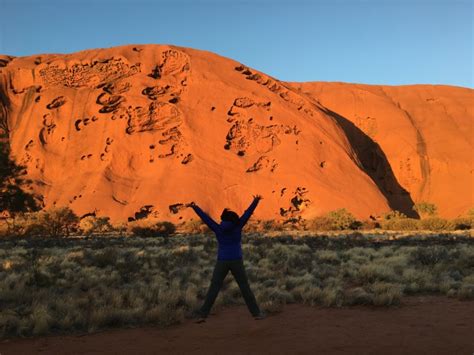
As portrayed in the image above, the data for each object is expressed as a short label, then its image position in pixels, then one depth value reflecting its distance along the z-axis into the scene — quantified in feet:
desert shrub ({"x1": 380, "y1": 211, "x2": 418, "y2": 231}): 119.03
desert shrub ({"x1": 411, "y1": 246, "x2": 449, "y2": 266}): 46.26
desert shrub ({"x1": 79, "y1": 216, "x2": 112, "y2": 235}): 113.91
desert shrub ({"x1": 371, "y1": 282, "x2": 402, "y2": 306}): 28.17
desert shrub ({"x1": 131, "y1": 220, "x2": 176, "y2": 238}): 102.38
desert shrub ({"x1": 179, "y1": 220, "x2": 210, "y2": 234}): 111.75
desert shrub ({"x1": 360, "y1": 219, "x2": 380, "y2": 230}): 126.41
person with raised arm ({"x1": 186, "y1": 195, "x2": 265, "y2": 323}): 22.85
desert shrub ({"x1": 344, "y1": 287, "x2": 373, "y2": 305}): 28.71
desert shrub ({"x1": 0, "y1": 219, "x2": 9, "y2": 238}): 99.27
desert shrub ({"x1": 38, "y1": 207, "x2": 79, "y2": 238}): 103.96
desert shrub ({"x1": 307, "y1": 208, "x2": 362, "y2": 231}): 119.85
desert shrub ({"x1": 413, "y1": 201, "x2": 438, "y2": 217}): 160.66
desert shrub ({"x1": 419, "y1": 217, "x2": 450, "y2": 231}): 117.60
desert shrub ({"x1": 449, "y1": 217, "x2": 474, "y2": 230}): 120.59
